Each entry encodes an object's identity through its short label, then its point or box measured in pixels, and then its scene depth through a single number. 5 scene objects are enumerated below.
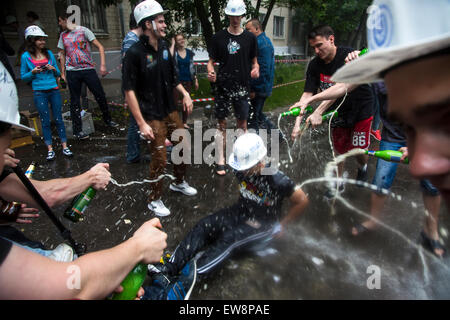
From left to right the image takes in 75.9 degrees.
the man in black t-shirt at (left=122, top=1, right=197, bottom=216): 3.27
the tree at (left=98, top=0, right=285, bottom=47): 8.30
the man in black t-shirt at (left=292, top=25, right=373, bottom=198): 3.42
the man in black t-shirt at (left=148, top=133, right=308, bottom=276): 2.62
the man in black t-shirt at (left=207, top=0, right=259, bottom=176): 4.58
